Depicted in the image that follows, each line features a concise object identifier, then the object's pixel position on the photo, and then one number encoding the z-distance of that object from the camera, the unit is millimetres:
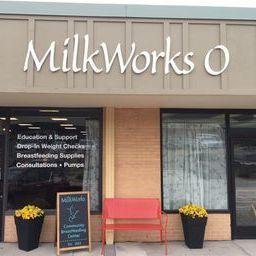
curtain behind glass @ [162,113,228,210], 6603
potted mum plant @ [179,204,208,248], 5971
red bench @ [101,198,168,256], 5993
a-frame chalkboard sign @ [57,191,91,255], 5753
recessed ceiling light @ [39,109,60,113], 6463
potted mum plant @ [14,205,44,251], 5775
